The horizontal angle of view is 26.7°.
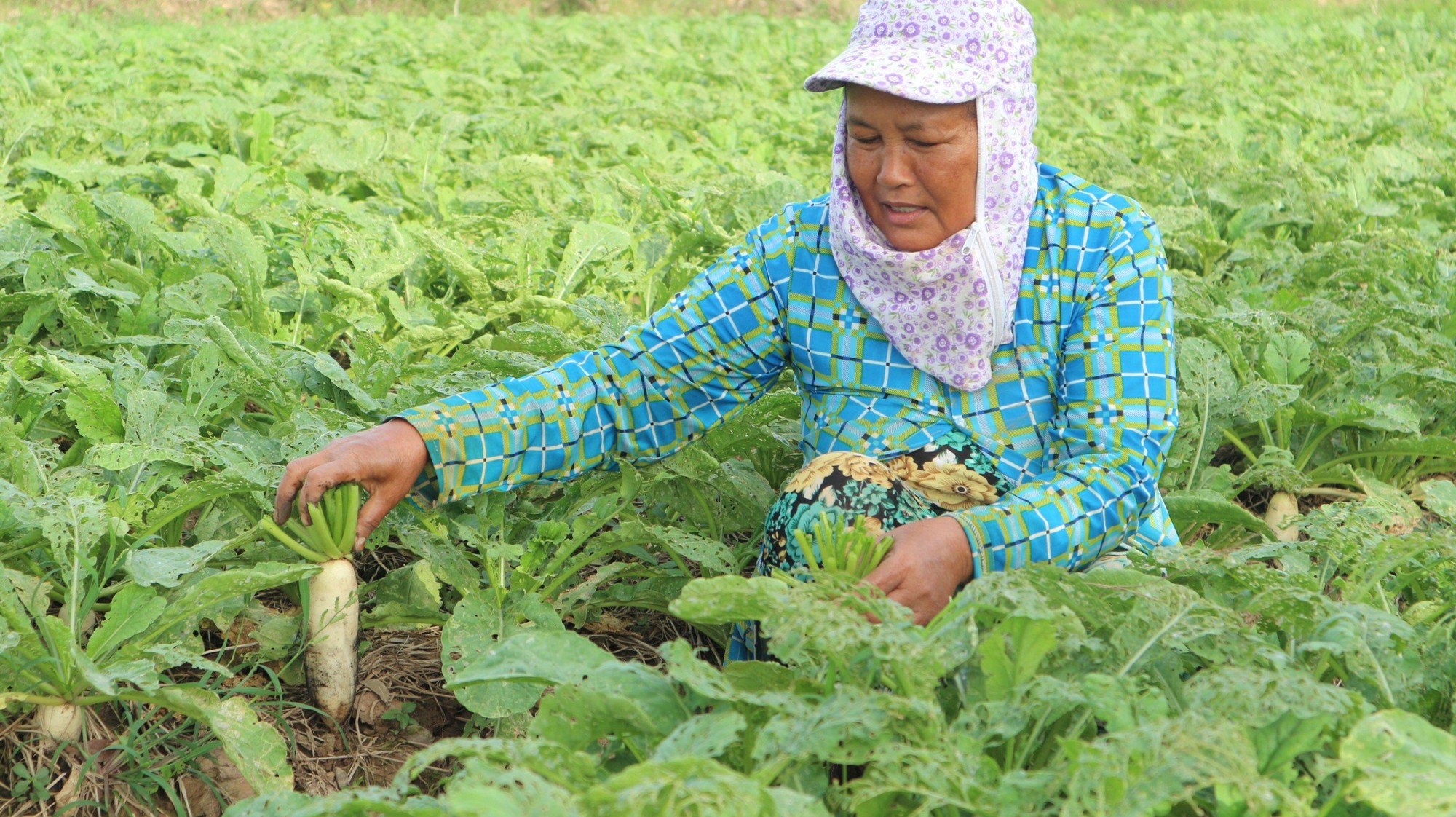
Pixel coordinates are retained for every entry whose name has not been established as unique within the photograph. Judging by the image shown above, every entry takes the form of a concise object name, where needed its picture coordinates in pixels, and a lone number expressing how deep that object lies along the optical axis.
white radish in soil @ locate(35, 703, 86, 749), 3.10
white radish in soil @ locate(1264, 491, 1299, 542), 3.70
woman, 3.10
